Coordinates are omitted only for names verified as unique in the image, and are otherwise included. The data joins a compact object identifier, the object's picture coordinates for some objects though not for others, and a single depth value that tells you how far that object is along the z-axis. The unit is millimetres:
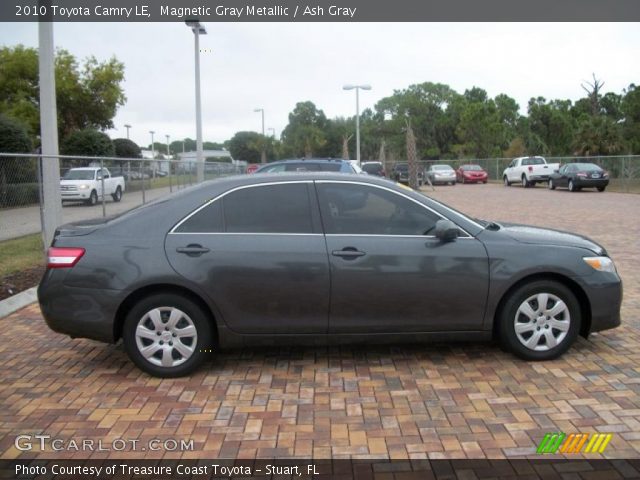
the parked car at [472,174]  41625
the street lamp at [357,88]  33375
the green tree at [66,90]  34594
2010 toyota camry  4414
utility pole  8117
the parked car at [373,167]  28447
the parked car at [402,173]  37281
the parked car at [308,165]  10889
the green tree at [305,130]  53000
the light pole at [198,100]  17281
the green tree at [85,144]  29536
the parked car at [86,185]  11867
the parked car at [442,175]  40188
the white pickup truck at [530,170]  33203
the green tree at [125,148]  39256
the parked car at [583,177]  27672
